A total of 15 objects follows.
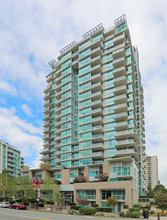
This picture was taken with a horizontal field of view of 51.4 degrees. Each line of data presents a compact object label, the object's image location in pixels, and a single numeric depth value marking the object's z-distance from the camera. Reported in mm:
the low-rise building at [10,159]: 91711
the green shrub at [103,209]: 34051
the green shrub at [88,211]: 29368
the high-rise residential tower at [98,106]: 51657
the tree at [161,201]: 30803
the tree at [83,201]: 37743
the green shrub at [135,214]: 27244
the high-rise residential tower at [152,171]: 128253
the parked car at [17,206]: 35682
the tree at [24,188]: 40321
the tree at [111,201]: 33501
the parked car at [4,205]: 39173
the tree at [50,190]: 37485
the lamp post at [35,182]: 36806
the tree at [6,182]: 49094
